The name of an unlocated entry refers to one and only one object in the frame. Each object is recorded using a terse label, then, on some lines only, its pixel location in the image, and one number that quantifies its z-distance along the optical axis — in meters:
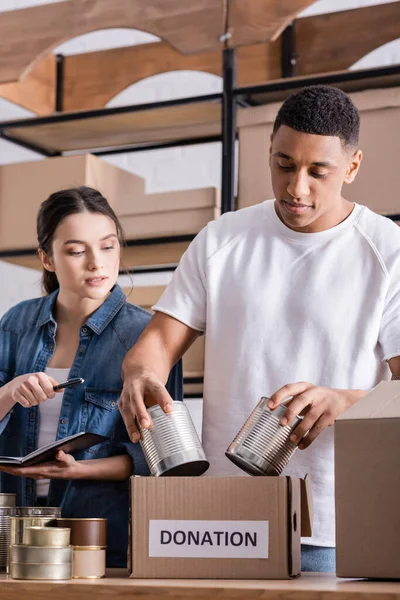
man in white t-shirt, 2.58
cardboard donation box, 2.04
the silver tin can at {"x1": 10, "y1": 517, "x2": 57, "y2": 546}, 2.08
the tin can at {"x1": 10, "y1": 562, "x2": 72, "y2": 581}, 2.03
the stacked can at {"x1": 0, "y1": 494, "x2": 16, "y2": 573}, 2.24
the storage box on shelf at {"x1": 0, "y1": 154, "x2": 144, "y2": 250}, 4.64
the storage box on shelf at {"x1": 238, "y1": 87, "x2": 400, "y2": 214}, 4.01
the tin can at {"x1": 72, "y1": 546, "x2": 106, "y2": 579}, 2.09
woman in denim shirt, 2.82
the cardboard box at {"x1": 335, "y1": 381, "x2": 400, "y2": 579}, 1.96
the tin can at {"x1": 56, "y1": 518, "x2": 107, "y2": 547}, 2.11
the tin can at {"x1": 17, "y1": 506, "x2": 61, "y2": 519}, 2.20
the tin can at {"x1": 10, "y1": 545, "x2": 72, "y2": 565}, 2.04
